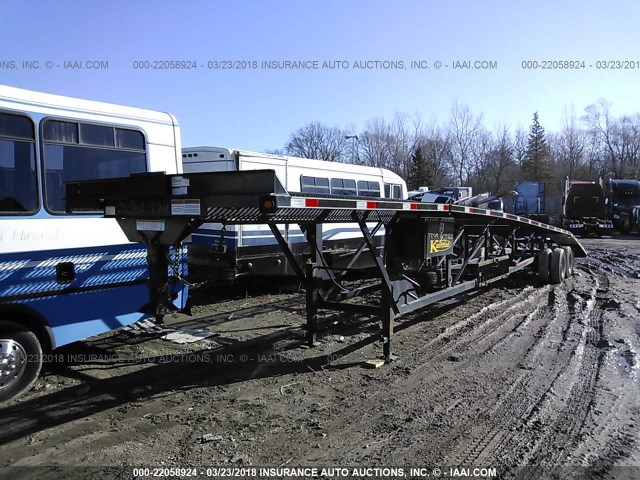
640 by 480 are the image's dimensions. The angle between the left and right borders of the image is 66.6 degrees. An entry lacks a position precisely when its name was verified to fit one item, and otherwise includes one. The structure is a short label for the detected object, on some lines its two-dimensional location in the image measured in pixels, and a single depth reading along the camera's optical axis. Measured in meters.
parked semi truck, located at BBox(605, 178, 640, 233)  30.31
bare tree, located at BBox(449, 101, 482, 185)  64.50
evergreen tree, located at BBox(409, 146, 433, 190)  57.47
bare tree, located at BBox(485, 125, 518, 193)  63.91
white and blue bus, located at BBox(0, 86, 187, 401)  4.88
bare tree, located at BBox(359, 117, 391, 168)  63.44
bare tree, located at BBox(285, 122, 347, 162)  70.69
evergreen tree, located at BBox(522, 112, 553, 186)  65.12
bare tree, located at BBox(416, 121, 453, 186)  63.88
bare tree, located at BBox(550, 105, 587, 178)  65.44
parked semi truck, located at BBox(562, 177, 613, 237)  29.27
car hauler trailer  4.33
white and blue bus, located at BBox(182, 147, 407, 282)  9.57
